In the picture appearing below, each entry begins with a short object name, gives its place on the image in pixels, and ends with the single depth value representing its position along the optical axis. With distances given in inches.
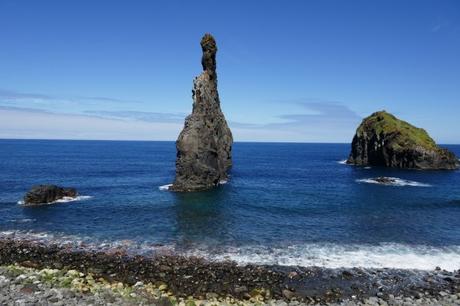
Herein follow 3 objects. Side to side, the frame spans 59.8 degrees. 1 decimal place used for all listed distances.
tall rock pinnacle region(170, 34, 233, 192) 2935.5
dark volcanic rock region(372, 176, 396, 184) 3535.9
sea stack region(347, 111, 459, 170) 4751.5
